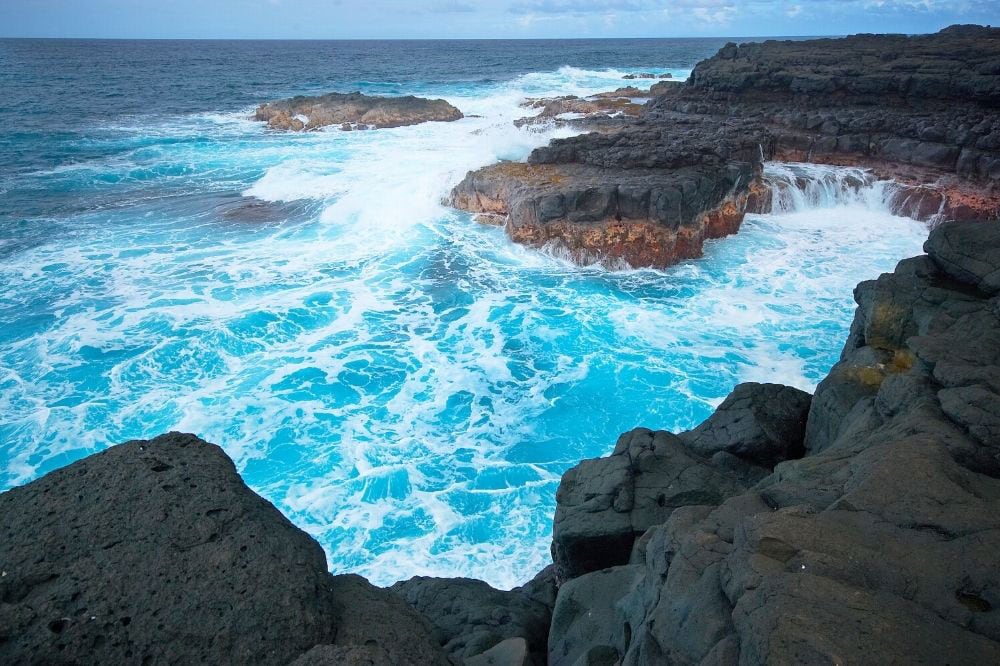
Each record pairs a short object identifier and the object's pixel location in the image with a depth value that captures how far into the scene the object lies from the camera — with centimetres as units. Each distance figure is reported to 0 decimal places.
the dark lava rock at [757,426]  803
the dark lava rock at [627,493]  678
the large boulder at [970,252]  804
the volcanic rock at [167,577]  329
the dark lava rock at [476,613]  559
